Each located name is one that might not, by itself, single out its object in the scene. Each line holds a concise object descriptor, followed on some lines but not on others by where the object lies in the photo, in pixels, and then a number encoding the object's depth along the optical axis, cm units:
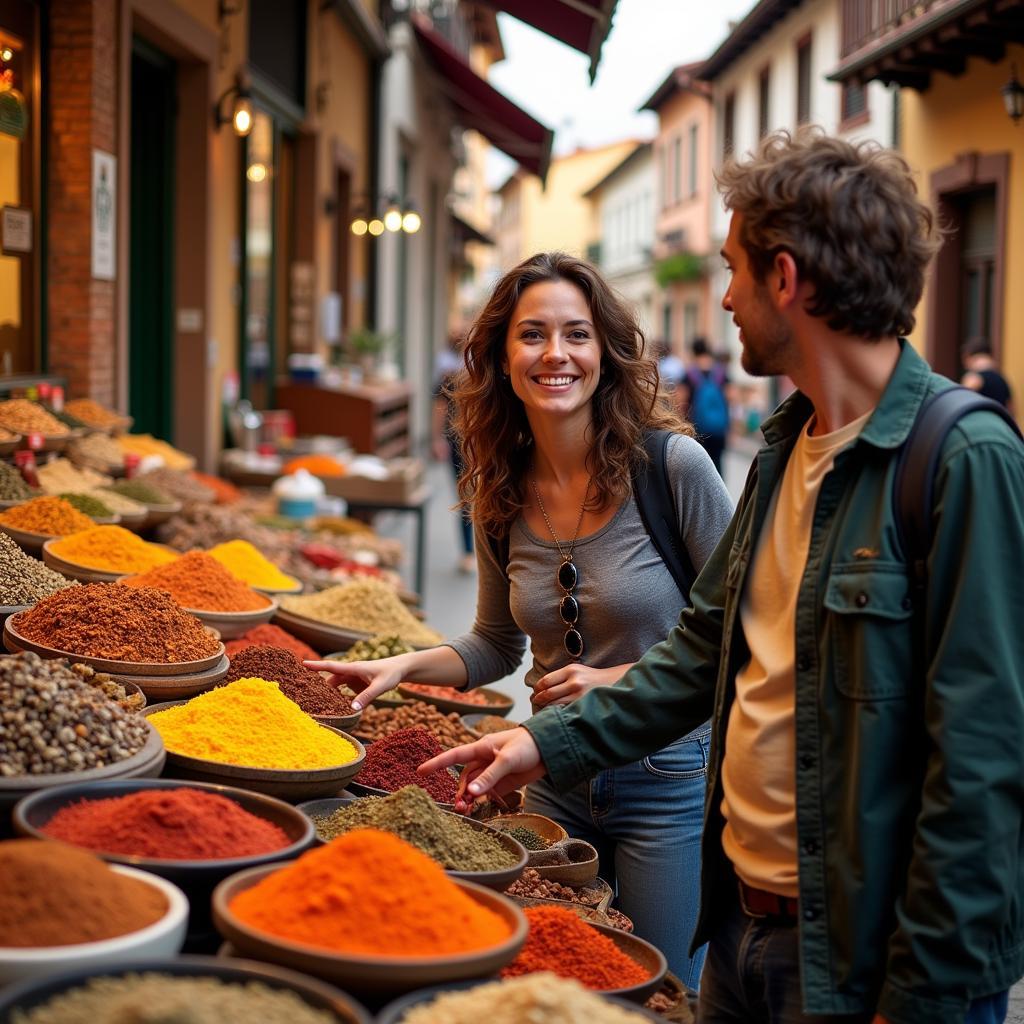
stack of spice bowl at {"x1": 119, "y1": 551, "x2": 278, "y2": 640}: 400
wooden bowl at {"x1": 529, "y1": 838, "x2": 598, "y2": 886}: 297
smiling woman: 327
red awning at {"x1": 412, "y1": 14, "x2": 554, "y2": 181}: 1775
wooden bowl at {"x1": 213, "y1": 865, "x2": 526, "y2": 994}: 180
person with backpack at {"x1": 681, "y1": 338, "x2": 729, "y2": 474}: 1520
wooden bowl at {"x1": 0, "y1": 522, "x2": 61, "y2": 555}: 443
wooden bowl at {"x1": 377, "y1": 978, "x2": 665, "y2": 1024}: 174
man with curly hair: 195
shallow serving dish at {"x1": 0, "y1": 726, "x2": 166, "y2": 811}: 223
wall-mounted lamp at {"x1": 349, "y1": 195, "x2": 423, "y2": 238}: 1557
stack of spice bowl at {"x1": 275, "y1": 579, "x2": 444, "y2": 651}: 463
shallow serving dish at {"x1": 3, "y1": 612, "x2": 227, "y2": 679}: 307
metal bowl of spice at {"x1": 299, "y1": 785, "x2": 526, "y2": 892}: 244
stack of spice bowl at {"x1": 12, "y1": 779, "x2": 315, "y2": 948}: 208
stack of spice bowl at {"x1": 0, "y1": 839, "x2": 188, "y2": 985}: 171
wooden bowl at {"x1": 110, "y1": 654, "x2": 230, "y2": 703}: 307
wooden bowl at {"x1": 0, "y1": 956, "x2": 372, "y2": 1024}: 169
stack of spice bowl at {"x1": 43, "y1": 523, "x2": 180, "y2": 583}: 423
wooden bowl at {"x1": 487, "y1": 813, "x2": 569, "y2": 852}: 315
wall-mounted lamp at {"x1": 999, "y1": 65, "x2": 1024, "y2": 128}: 1319
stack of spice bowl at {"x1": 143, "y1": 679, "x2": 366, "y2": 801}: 261
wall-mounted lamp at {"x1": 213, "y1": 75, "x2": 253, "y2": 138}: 919
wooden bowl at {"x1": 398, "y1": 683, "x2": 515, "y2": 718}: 420
